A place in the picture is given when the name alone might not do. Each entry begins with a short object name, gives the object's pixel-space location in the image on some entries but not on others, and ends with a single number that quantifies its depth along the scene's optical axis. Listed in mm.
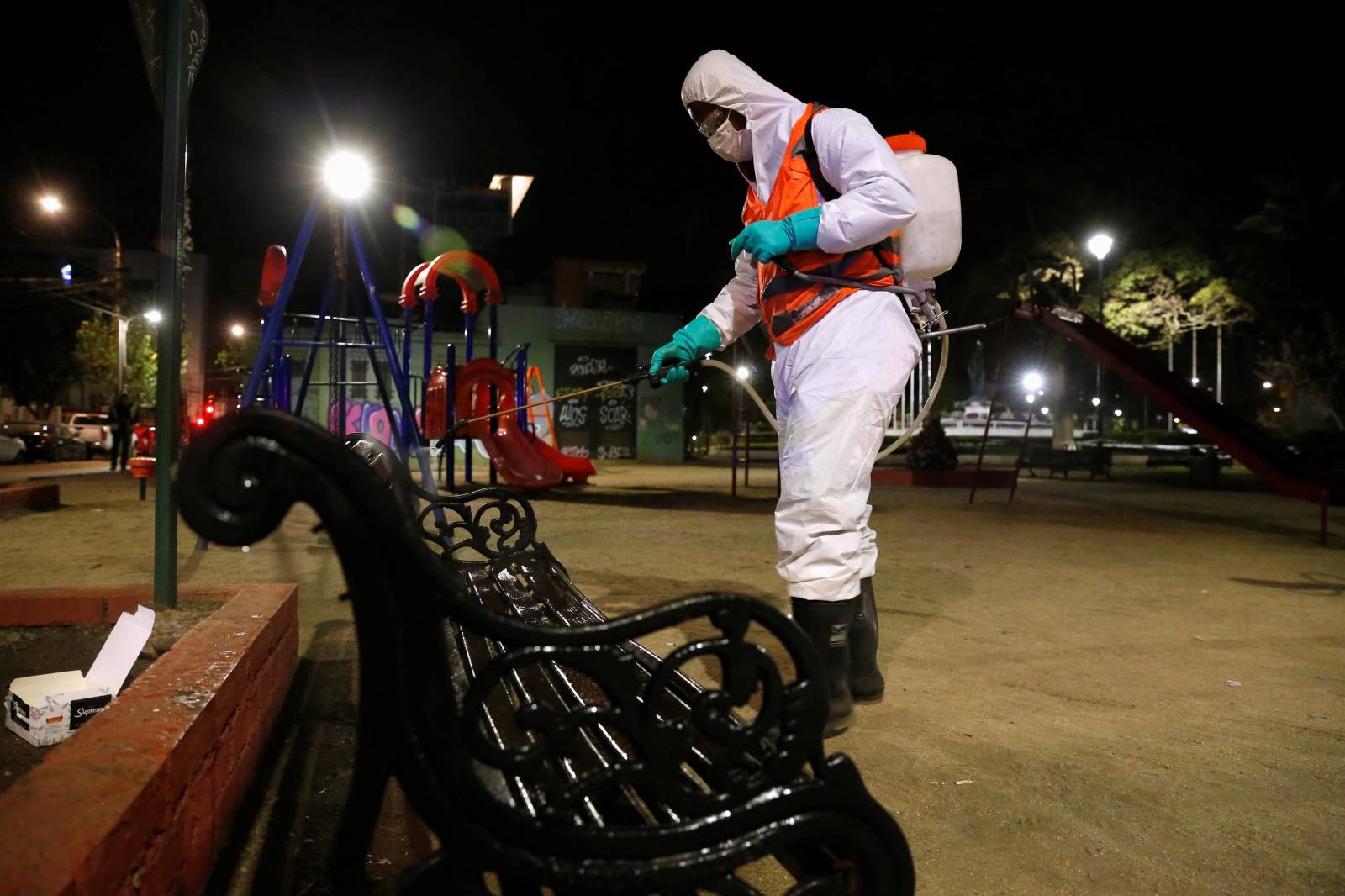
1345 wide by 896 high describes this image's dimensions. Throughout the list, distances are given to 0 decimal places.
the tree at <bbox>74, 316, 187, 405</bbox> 34406
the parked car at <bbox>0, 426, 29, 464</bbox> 21344
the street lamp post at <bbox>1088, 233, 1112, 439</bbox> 18203
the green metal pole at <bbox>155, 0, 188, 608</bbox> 3096
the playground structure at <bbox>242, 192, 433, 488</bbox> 6434
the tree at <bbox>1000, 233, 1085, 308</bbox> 22203
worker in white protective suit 2322
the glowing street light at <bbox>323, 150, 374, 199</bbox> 6855
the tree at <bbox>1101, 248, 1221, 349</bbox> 22531
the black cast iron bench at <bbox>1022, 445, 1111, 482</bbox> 17172
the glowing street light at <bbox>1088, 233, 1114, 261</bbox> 18189
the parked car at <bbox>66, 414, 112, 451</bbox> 25906
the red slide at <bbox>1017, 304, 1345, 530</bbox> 6609
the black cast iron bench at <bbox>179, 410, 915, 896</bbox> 1065
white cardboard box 2221
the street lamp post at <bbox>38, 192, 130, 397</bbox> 21500
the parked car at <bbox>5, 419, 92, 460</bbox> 23109
